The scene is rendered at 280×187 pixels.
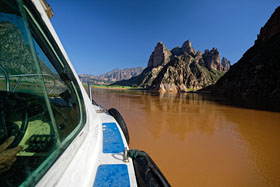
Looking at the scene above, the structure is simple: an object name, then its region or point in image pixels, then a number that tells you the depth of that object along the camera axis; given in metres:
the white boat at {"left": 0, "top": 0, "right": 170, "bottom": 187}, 0.78
